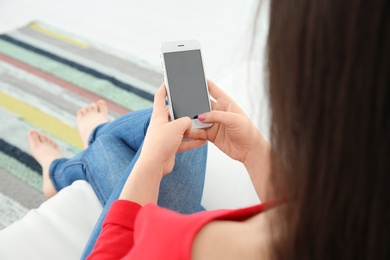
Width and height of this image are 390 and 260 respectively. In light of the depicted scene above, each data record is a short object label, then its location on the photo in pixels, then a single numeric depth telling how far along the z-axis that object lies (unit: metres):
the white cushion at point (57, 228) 0.81
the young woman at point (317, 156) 0.36
